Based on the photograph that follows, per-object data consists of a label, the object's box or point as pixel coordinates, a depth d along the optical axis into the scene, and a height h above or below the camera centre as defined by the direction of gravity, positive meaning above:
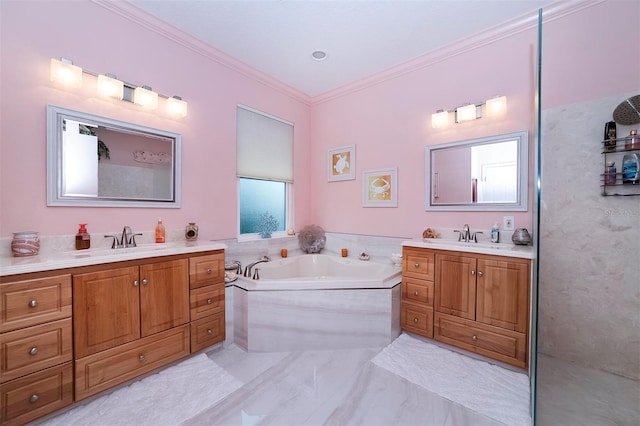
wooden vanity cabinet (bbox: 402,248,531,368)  1.88 -0.72
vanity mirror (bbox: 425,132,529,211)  2.25 +0.35
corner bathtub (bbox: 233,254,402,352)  2.20 -0.88
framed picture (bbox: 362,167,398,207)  2.98 +0.27
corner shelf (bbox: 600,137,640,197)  1.74 +0.23
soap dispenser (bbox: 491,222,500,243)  2.29 -0.20
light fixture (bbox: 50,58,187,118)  1.76 +0.92
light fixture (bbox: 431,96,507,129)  2.30 +0.93
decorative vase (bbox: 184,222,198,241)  2.38 -0.20
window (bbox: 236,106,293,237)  2.96 +0.47
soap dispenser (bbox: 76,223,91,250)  1.83 -0.21
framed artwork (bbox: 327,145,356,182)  3.31 +0.62
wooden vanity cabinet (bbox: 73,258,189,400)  1.53 -0.72
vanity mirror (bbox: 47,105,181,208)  1.80 +0.36
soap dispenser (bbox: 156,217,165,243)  2.22 -0.19
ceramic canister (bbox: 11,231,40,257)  1.57 -0.21
